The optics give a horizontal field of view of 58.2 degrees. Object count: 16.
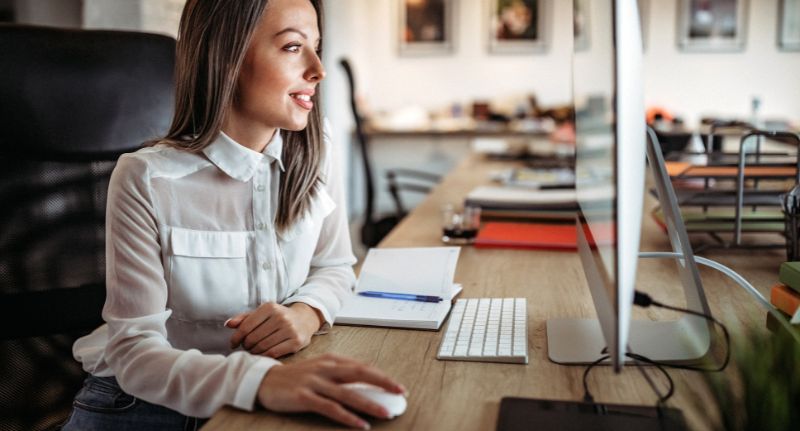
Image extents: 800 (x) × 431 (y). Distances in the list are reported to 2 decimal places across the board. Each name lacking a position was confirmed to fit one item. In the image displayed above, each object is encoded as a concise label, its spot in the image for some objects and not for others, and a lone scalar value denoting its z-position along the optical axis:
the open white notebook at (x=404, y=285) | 1.05
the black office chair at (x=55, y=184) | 1.19
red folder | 1.60
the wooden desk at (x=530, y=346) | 0.74
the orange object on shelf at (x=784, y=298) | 0.89
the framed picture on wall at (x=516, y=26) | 5.88
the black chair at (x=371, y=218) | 2.83
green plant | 0.50
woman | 0.95
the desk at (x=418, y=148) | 5.45
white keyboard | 0.91
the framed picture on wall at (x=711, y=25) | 5.62
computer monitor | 0.60
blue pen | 1.15
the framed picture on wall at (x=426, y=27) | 5.94
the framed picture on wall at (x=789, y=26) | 5.54
